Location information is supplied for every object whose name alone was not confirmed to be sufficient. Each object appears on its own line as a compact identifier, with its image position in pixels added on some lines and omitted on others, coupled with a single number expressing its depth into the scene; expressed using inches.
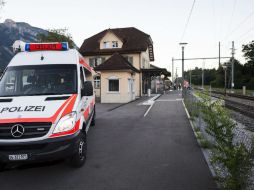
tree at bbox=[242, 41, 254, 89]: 1974.2
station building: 768.6
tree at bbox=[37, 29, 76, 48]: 1680.4
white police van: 140.7
